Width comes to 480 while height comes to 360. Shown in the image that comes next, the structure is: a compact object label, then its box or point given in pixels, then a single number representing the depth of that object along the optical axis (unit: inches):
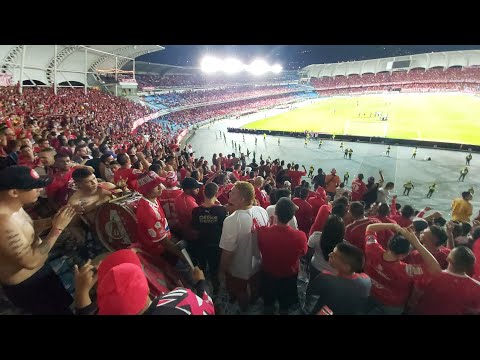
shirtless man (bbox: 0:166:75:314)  86.4
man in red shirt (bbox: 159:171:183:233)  155.5
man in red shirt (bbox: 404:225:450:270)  129.5
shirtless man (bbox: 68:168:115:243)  127.5
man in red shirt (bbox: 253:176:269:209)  230.8
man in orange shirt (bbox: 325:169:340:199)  383.9
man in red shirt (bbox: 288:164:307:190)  425.3
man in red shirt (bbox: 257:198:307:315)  120.3
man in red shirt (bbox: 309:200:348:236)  156.0
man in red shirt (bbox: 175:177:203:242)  148.7
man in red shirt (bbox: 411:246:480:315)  98.3
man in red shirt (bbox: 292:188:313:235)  201.0
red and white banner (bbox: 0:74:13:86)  870.4
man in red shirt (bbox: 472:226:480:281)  130.4
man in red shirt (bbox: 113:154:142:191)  195.3
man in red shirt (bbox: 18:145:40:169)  205.2
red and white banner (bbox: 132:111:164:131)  1139.3
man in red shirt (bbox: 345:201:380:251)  154.0
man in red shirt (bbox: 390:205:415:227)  198.2
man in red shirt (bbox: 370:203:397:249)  158.9
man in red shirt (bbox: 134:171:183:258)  121.0
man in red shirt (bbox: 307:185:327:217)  206.7
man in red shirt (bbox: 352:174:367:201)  361.1
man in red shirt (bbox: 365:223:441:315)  108.7
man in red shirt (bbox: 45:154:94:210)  158.4
